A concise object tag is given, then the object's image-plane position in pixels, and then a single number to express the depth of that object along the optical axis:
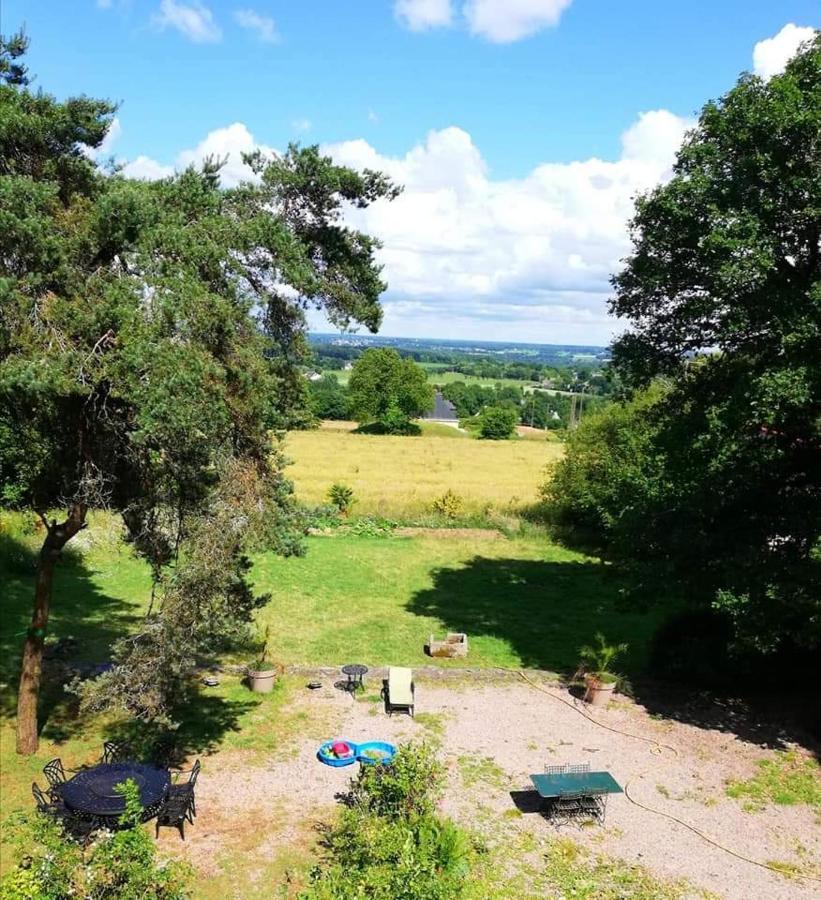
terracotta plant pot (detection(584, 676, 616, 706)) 14.48
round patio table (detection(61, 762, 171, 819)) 8.99
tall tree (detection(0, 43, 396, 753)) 7.97
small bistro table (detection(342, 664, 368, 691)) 14.42
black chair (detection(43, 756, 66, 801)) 9.59
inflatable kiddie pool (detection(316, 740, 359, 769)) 11.62
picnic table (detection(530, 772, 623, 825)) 10.30
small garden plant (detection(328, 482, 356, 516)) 31.00
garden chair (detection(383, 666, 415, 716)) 13.59
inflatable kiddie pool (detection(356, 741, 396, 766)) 11.35
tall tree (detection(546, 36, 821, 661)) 12.02
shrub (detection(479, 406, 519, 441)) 80.38
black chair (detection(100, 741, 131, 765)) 10.82
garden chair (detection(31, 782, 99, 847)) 8.99
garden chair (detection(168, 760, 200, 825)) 9.80
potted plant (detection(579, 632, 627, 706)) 14.48
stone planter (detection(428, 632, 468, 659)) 16.69
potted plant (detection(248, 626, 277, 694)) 14.05
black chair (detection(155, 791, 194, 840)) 9.52
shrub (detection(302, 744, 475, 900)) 7.38
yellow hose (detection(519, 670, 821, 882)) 9.57
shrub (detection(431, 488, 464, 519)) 31.61
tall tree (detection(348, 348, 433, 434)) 78.44
